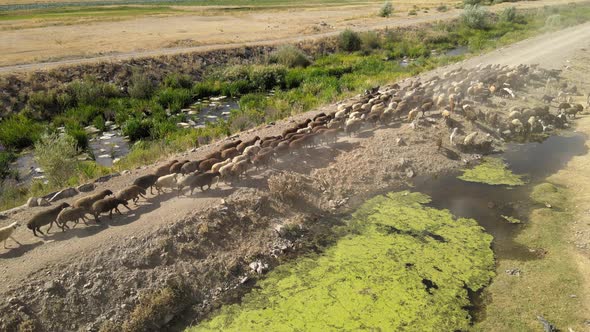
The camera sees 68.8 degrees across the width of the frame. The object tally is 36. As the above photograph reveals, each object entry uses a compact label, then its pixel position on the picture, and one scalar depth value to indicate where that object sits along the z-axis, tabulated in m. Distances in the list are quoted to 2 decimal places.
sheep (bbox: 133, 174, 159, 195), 12.77
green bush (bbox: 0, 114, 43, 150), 20.83
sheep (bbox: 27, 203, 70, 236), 10.66
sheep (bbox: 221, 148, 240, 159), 14.79
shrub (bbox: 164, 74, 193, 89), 30.77
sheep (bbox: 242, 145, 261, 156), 14.71
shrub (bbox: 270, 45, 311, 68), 37.16
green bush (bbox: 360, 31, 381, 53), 43.43
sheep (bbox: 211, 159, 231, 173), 13.68
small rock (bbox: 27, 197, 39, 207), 12.34
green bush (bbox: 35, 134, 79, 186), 15.47
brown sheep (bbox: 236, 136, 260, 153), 15.35
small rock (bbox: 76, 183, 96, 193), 13.40
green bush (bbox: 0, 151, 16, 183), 17.48
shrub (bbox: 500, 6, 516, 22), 55.31
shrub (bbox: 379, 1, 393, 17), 67.56
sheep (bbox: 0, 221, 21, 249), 10.16
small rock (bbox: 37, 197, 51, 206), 12.35
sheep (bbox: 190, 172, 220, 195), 12.71
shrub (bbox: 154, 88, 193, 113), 26.62
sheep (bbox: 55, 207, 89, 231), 10.80
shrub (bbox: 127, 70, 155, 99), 28.64
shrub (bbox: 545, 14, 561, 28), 47.15
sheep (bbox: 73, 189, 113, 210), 11.49
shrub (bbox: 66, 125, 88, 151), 20.23
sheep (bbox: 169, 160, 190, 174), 13.70
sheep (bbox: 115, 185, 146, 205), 11.87
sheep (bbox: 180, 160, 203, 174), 13.42
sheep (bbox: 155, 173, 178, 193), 12.84
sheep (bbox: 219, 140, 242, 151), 15.99
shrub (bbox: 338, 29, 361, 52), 43.81
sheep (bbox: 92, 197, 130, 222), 11.27
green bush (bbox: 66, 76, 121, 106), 27.12
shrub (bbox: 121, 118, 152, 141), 21.64
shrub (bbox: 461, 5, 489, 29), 52.34
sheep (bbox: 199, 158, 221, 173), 13.81
